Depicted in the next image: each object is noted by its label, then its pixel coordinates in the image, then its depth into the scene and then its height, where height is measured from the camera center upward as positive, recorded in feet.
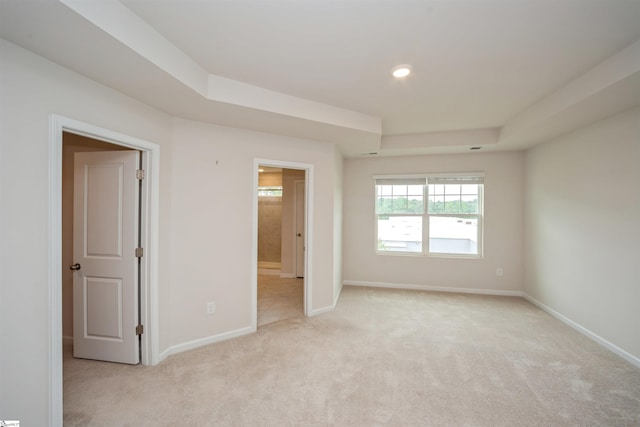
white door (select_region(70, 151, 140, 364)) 8.27 -1.35
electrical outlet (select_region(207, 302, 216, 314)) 9.83 -3.50
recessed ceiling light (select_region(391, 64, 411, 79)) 7.23 +3.89
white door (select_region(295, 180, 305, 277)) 19.56 -0.52
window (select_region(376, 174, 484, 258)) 15.99 -0.16
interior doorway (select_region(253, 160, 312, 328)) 12.48 -2.34
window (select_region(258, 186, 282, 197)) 23.39 +1.79
